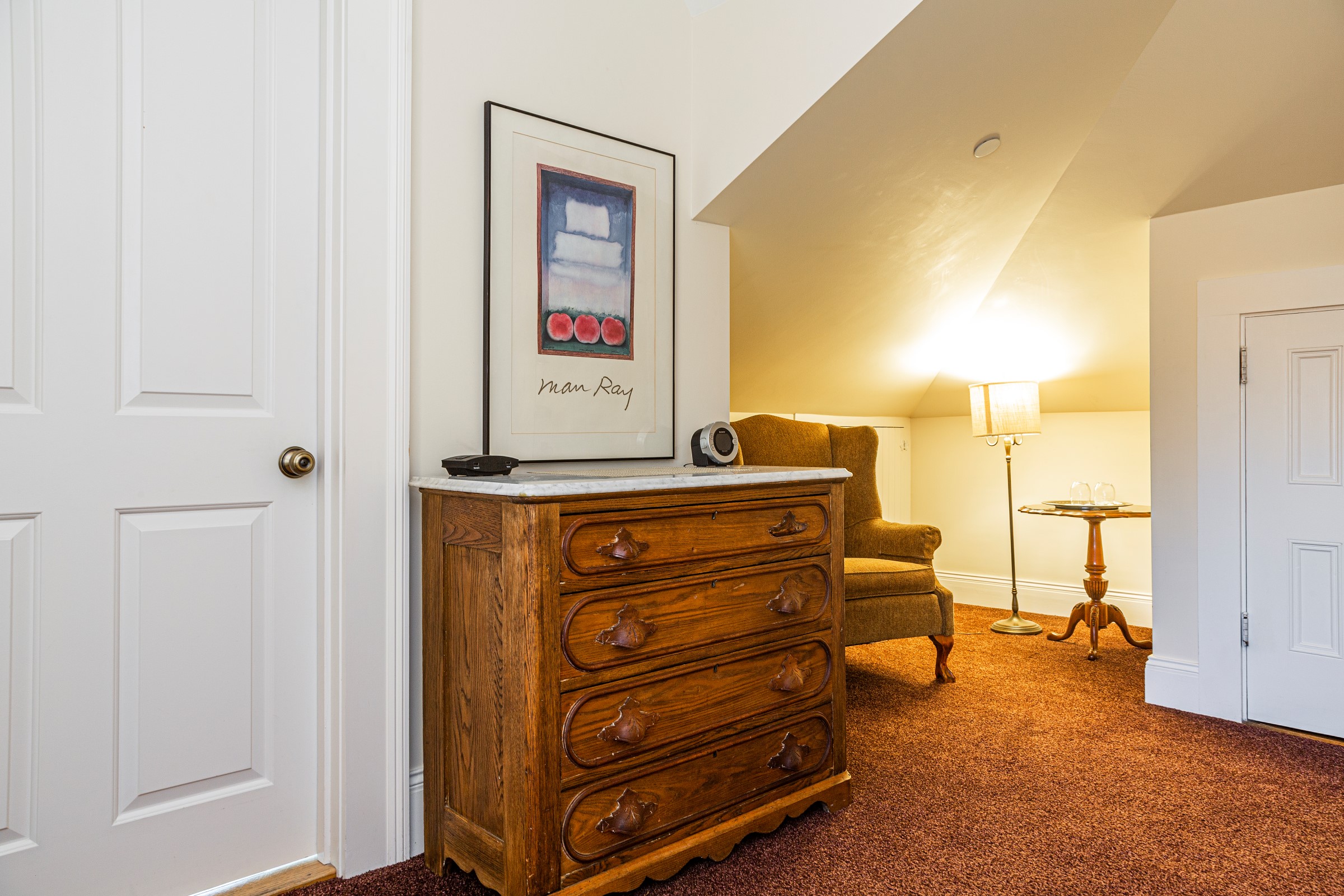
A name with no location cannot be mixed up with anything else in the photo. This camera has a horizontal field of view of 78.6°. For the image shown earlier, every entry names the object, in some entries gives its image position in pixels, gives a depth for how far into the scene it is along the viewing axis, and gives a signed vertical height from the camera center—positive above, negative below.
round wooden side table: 3.68 -0.59
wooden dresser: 1.50 -0.44
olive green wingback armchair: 3.11 -0.40
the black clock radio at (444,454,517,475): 1.70 -0.02
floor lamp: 4.00 +0.21
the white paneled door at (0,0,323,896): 1.48 +0.02
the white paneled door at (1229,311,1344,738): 2.62 -0.21
